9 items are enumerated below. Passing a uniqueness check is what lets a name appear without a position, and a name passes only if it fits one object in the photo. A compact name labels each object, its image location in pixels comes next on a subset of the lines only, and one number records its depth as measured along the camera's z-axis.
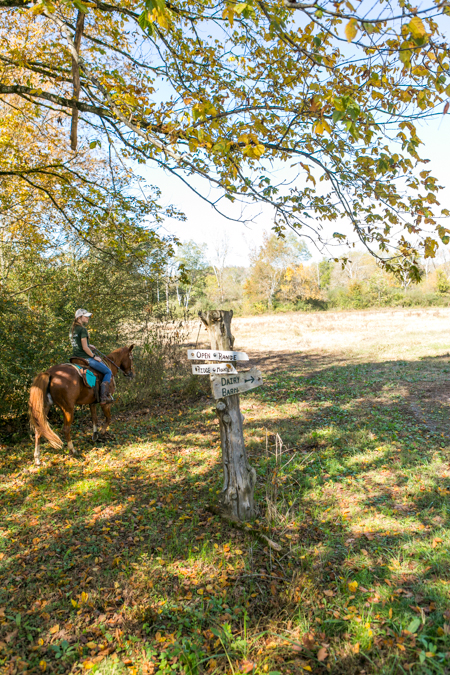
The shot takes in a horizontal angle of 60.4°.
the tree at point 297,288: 48.22
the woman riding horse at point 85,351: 7.09
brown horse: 6.48
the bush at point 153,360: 10.45
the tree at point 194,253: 61.29
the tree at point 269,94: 3.50
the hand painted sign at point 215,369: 4.29
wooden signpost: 4.46
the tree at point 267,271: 47.88
